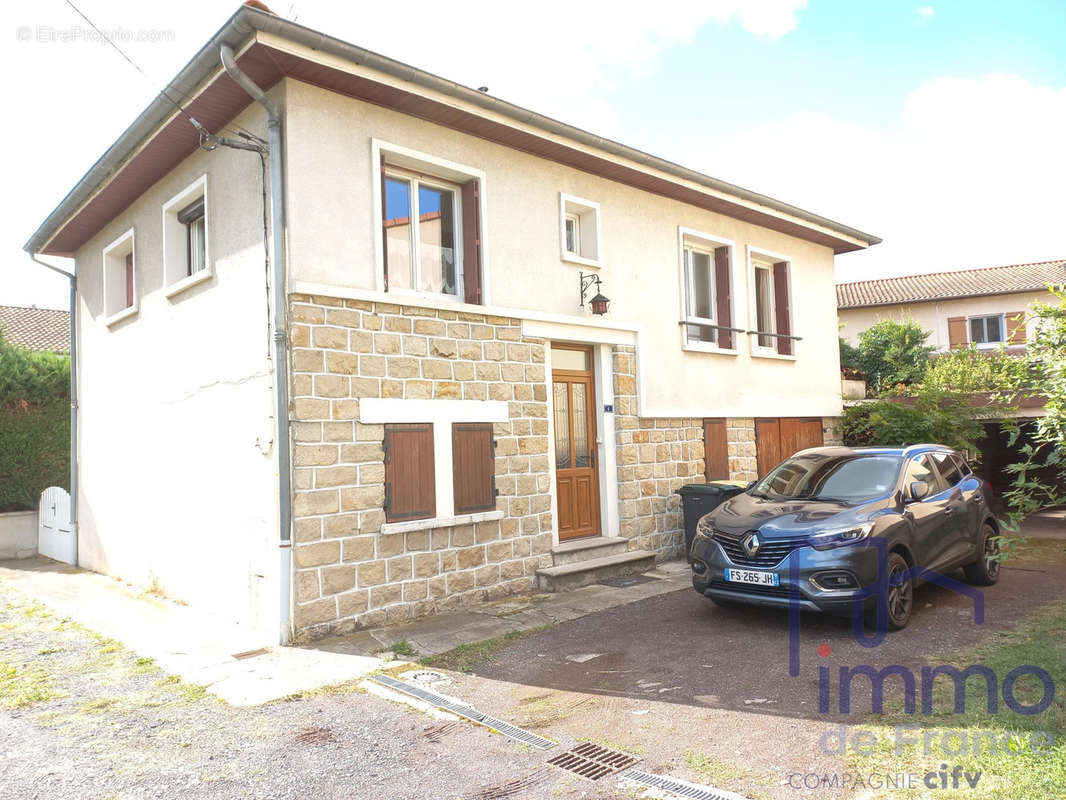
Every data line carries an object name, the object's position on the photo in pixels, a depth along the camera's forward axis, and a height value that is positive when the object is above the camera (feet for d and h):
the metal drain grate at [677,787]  12.60 -6.00
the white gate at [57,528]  40.27 -4.08
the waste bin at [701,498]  32.55 -2.88
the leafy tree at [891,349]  83.23 +8.42
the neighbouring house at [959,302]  101.24 +16.42
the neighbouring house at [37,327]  82.28 +14.68
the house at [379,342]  23.72 +3.82
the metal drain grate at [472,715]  15.34 -6.03
